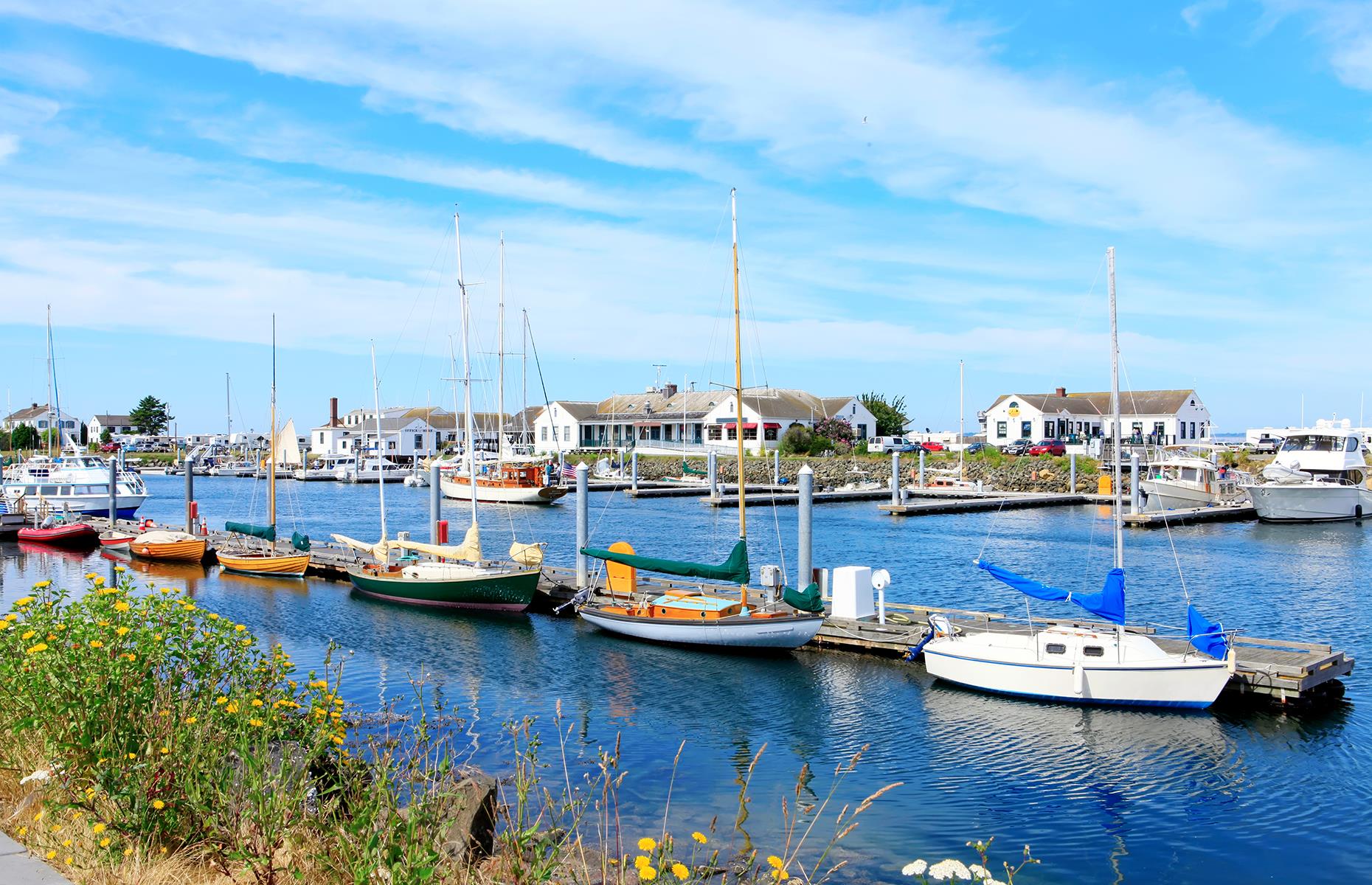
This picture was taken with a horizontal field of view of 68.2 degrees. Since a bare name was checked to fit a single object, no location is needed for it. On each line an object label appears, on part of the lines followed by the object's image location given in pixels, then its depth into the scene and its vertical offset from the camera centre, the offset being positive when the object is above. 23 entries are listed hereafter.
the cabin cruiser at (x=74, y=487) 51.03 -1.17
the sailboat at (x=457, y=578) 28.36 -3.51
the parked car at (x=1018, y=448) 88.50 -0.18
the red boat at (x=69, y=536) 44.38 -3.15
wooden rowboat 39.00 -3.28
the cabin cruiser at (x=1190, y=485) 59.81 -2.55
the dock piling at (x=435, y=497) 34.66 -1.40
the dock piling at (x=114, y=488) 48.53 -1.18
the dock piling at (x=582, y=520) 28.27 -1.87
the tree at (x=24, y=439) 134.62 +3.57
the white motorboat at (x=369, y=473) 101.06 -1.50
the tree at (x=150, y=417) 149.88 +6.93
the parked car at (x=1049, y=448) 84.38 -0.28
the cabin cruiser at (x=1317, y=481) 53.34 -2.22
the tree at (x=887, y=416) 108.69 +3.48
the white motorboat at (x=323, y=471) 106.38 -1.21
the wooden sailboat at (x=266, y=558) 35.34 -3.47
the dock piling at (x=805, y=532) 24.22 -2.00
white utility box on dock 23.70 -3.41
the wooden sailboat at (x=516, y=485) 70.38 -2.07
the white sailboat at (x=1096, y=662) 17.67 -3.92
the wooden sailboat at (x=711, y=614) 22.39 -3.80
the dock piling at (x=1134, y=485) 42.53 -2.01
